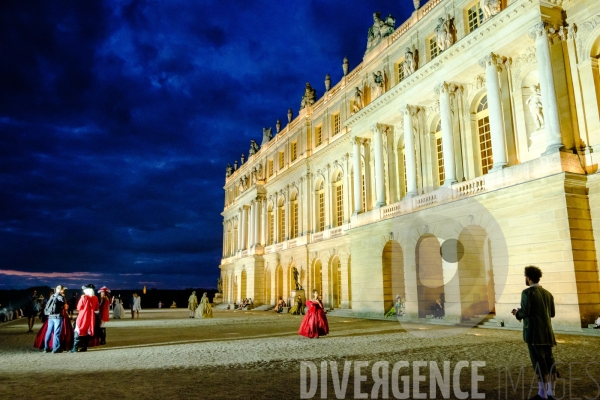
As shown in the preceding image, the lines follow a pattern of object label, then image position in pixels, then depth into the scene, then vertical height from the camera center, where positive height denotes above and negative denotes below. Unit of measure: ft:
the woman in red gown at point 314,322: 51.98 -4.34
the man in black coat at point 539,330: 20.30 -2.28
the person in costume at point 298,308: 107.76 -5.35
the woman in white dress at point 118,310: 104.84 -4.75
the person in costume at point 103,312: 48.42 -2.42
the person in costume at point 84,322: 42.29 -3.02
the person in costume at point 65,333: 42.63 -4.06
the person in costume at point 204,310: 104.47 -5.17
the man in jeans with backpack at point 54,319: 42.16 -2.64
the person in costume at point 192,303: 107.04 -3.64
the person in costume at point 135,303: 108.84 -3.33
